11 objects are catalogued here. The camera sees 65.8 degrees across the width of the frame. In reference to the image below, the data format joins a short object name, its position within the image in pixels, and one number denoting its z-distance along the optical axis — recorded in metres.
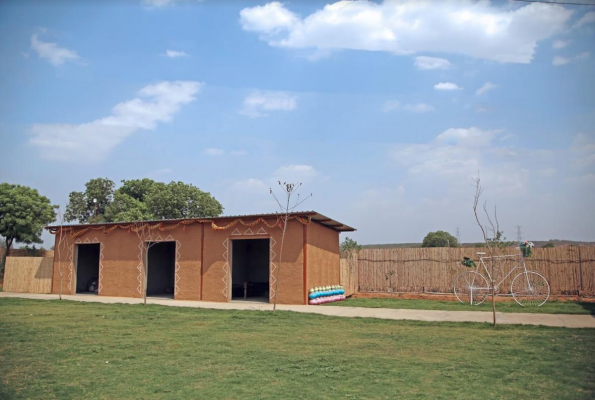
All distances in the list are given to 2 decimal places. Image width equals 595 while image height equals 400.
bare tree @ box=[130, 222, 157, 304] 17.98
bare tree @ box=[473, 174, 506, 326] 10.19
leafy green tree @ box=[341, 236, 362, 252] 37.25
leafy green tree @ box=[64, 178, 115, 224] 46.16
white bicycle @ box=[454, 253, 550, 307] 14.99
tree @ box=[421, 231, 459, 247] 52.89
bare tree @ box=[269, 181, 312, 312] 14.17
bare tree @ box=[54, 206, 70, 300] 20.14
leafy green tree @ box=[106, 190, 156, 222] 39.75
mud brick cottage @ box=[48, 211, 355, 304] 15.58
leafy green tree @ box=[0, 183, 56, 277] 26.78
